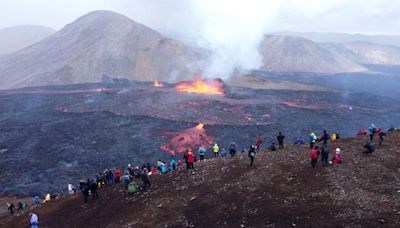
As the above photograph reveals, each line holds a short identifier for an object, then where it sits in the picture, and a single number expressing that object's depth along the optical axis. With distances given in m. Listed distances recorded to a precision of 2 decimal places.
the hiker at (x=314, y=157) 22.67
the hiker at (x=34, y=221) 21.91
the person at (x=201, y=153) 29.41
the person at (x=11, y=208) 29.05
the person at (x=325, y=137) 27.56
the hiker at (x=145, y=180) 24.25
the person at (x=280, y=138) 28.41
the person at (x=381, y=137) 25.83
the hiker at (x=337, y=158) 23.33
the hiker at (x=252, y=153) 24.94
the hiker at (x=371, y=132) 27.06
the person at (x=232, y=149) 29.53
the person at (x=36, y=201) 30.87
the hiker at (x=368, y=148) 24.33
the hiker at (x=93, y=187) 24.58
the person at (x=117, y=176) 27.91
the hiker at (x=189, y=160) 25.80
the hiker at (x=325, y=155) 22.77
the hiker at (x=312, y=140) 27.53
